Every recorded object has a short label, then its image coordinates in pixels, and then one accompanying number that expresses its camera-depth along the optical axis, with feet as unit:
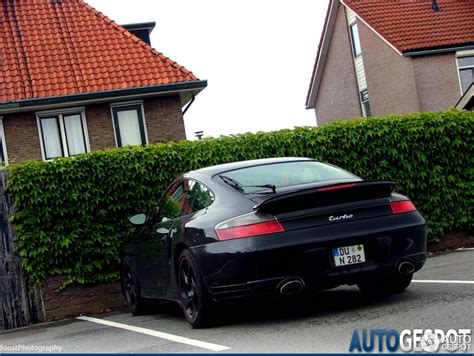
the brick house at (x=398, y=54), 103.96
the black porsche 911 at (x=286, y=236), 25.36
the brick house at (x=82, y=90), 75.25
